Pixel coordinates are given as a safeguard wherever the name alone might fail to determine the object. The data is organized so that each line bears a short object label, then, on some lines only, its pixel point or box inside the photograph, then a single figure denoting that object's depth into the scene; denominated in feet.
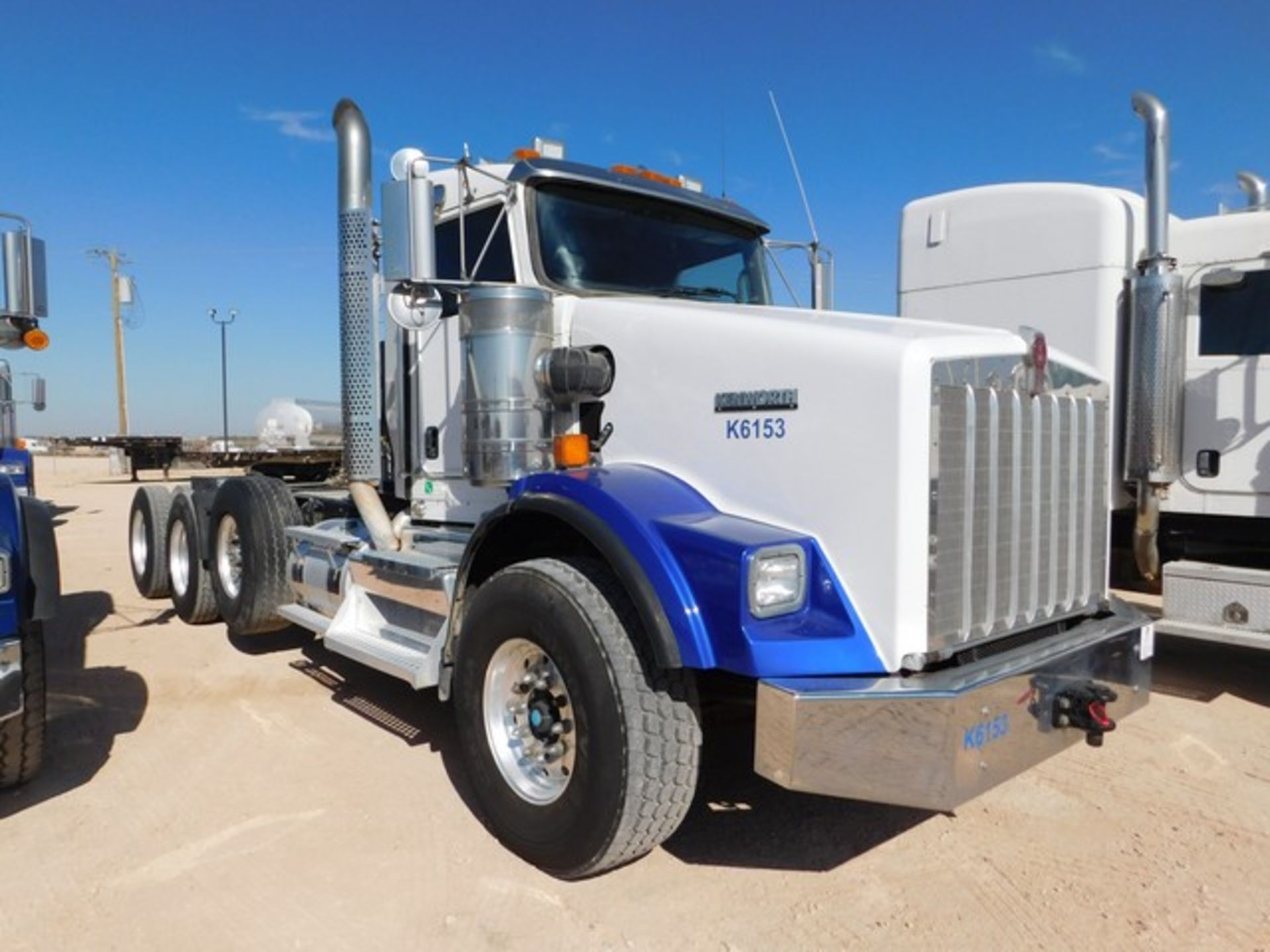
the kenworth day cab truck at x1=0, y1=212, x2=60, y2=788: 11.44
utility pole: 111.65
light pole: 107.45
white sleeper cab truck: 17.38
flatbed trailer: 31.86
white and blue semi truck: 9.07
